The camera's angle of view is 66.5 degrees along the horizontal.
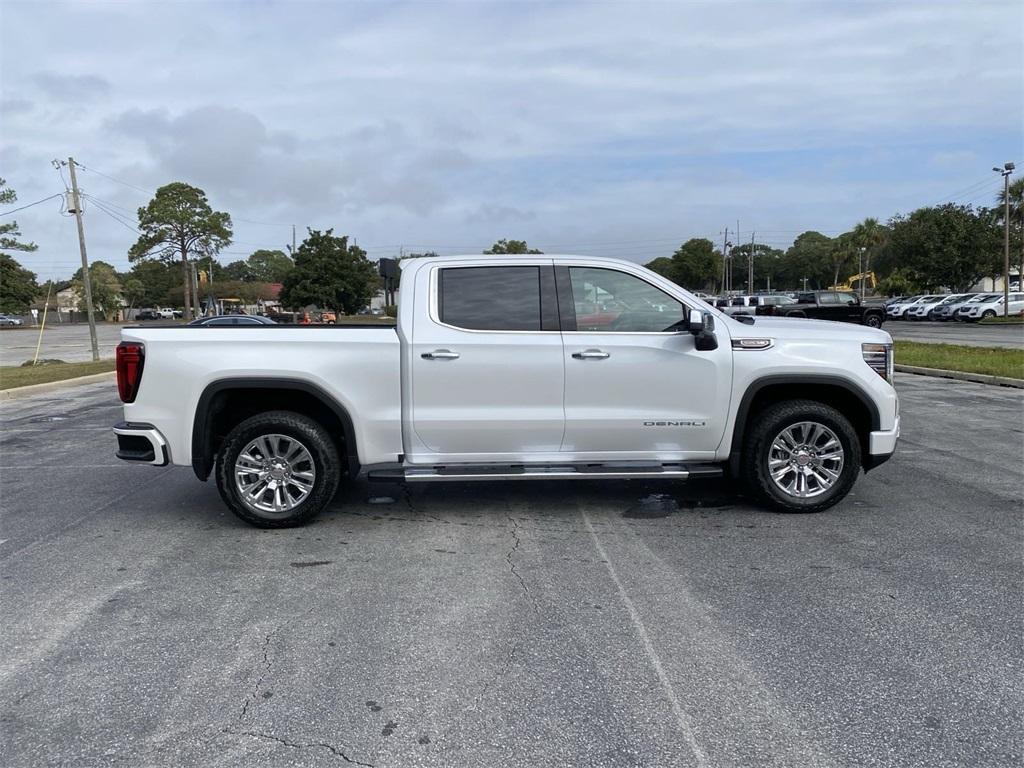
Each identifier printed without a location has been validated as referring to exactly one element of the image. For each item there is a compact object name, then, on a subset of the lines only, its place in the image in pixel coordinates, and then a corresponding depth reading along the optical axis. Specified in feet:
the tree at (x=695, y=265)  308.19
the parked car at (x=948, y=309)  140.15
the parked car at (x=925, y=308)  146.12
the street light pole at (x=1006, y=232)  123.75
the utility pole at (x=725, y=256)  310.55
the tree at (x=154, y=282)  344.90
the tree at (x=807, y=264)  361.92
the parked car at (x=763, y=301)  129.59
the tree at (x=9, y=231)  131.44
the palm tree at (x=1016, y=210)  155.74
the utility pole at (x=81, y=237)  81.51
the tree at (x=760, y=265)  389.19
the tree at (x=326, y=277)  156.35
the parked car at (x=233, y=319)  63.79
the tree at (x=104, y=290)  269.23
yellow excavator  313.83
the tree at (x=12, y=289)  222.89
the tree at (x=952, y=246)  154.51
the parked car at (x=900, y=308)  157.79
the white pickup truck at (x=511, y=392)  17.99
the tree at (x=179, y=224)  205.16
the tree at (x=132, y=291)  334.65
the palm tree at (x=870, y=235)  265.75
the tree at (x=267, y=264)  462.60
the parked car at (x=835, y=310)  106.01
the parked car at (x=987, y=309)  136.98
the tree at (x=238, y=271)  458.50
